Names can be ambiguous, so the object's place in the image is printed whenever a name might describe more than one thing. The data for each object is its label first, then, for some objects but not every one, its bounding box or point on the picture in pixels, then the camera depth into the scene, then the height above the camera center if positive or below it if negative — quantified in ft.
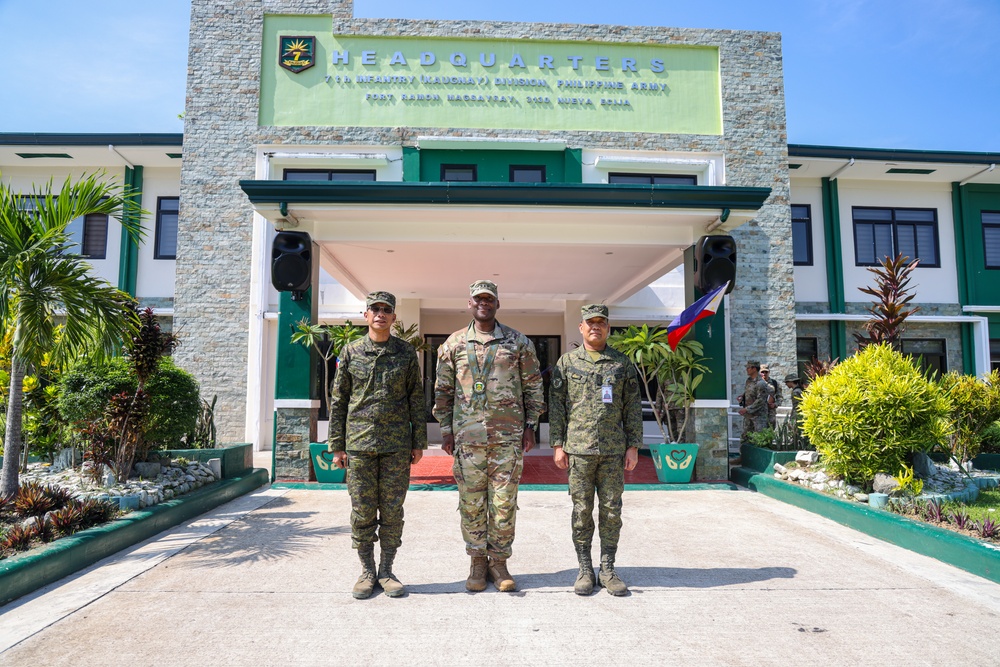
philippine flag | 24.50 +3.07
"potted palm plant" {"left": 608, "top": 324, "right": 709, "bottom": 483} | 25.48 +0.65
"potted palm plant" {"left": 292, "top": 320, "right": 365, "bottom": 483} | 24.61 -2.58
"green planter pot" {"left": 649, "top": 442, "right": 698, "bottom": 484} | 25.46 -3.11
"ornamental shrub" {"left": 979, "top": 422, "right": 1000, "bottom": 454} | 26.70 -2.36
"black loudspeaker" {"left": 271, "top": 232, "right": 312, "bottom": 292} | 24.63 +5.16
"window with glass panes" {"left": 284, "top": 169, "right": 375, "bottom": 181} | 38.86 +13.82
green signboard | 39.52 +20.29
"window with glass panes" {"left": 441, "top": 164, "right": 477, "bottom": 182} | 39.11 +14.07
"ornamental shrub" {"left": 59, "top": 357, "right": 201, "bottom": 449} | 18.48 -0.30
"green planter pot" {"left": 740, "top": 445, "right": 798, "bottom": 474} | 24.49 -2.99
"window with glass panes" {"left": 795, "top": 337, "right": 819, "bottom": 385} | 45.03 +2.80
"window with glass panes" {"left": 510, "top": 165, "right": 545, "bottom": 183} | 39.37 +14.12
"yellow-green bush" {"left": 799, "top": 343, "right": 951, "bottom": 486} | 19.26 -1.03
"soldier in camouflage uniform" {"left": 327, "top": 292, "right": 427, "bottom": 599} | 12.20 -0.92
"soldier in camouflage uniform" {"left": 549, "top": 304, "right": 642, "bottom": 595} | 12.60 -0.94
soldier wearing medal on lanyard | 12.34 -0.75
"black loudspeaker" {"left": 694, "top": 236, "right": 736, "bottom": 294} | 25.45 +5.31
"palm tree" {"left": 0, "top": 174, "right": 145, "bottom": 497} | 15.43 +2.55
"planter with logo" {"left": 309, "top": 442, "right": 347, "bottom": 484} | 24.58 -3.39
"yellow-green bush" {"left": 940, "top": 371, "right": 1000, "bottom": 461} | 24.36 -1.02
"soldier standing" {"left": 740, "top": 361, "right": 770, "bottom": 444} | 29.81 -0.79
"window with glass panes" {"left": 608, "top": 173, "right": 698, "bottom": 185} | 39.55 +13.86
